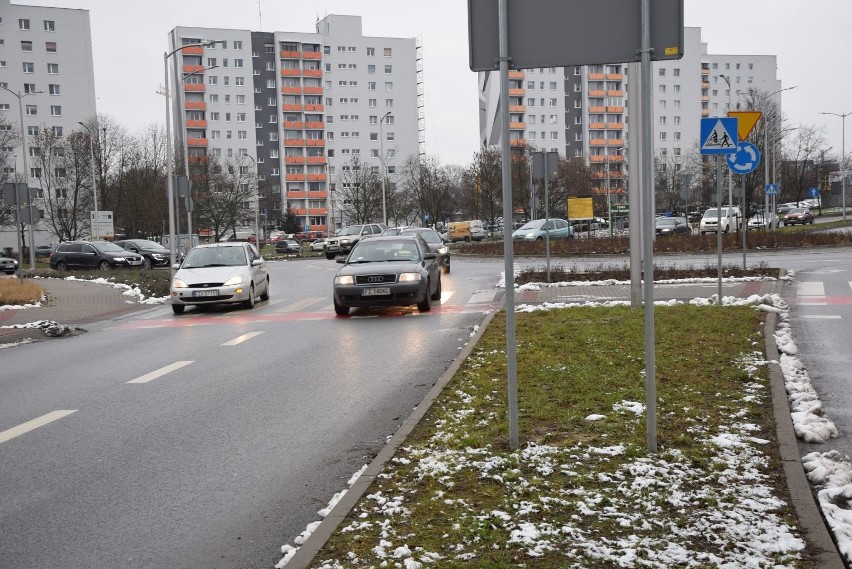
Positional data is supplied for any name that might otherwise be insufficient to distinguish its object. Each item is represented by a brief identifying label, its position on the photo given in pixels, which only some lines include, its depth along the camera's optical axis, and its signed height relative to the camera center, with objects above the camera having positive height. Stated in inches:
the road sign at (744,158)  653.9 +37.9
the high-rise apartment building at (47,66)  4065.0 +758.8
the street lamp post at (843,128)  2861.7 +251.7
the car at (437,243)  1185.4 -29.0
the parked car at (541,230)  2003.0 -28.1
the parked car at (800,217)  2600.9 -20.7
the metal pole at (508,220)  222.1 -0.2
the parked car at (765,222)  2114.9 -27.1
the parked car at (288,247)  2699.3 -61.3
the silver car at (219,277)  776.3 -41.7
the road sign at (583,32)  220.2 +44.8
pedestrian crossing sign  542.3 +44.2
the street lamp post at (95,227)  2287.2 +12.5
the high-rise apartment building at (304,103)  4859.7 +675.9
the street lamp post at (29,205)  1096.2 +29.8
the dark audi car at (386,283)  677.3 -44.5
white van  2086.6 -21.4
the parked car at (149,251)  1835.6 -40.9
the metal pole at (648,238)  218.7 -5.7
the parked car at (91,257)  1691.7 -44.8
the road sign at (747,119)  596.7 +60.2
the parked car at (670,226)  2159.2 -29.3
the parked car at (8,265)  1750.7 -56.5
